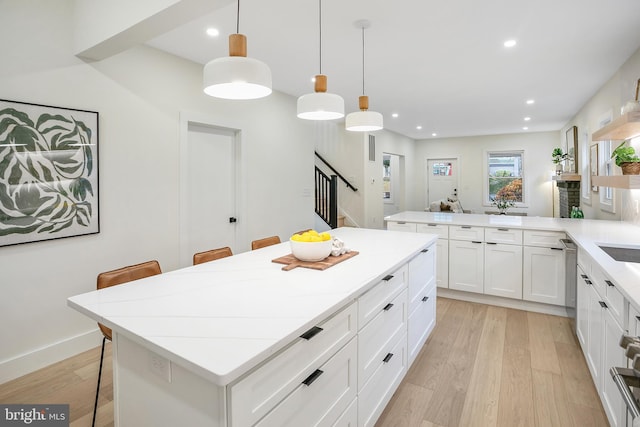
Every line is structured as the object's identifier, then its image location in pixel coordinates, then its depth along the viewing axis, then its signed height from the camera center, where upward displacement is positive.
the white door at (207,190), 3.43 +0.16
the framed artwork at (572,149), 5.96 +1.03
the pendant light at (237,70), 1.38 +0.55
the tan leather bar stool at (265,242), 2.64 -0.31
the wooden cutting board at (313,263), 1.87 -0.33
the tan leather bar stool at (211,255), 2.20 -0.34
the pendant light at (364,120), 2.36 +0.59
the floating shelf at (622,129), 2.41 +0.60
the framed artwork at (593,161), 4.52 +0.60
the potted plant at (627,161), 2.44 +0.32
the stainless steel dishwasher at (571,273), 2.99 -0.62
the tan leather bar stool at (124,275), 1.72 -0.38
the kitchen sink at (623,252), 2.32 -0.33
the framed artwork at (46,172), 2.25 +0.23
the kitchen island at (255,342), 0.97 -0.46
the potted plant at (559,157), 6.52 +0.95
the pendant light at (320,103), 1.92 +0.58
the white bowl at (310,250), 1.94 -0.26
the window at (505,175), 9.04 +0.79
